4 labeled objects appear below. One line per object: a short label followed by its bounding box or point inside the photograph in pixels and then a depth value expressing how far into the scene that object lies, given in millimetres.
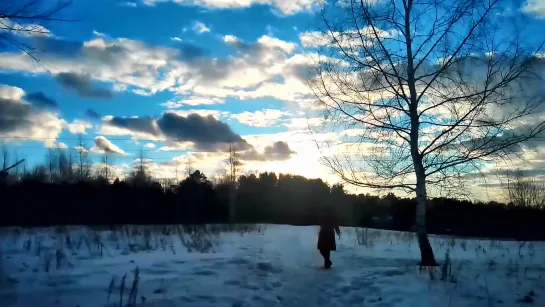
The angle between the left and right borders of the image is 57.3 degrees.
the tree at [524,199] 61028
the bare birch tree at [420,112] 12266
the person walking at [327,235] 13445
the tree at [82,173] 82712
